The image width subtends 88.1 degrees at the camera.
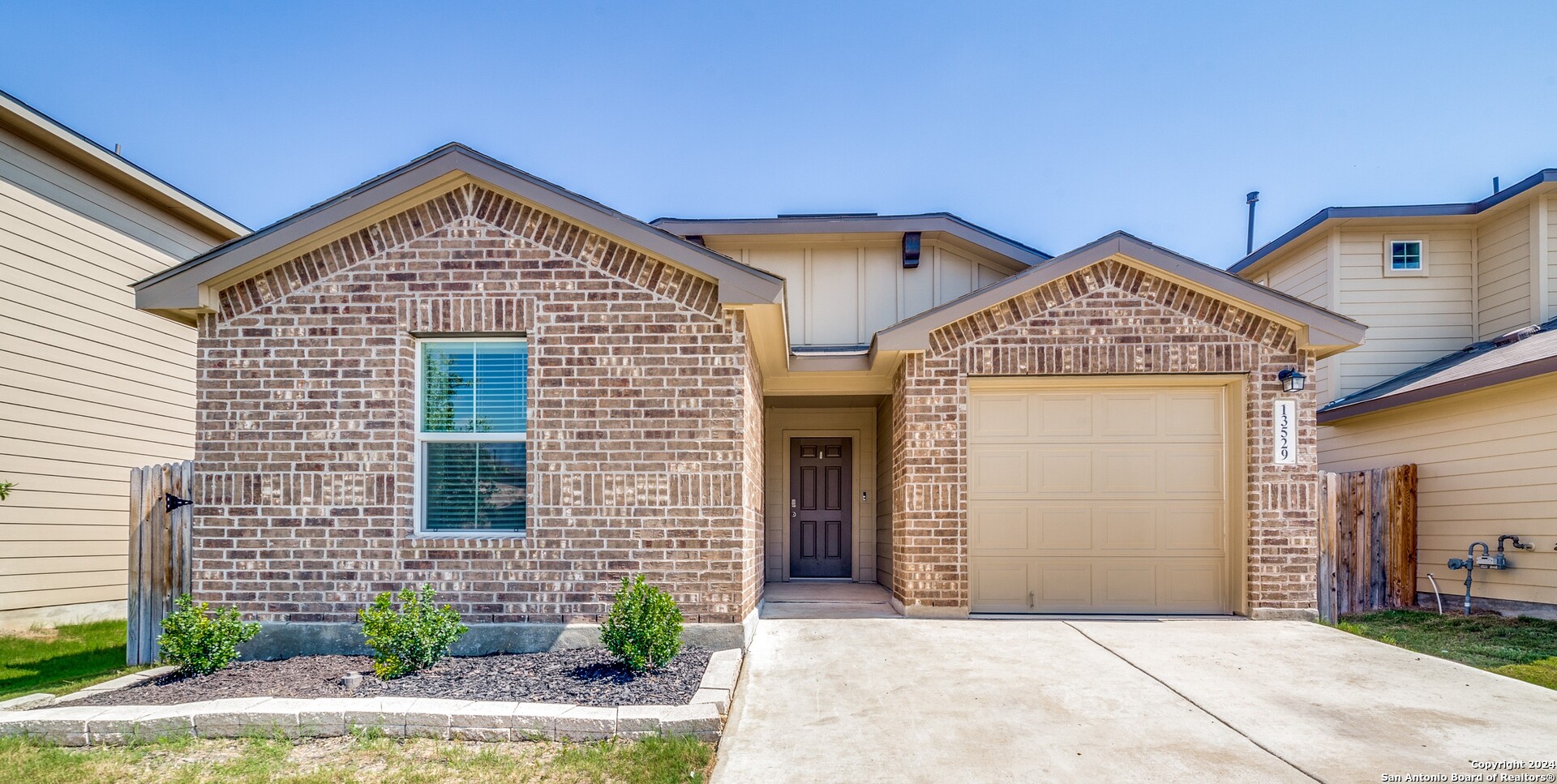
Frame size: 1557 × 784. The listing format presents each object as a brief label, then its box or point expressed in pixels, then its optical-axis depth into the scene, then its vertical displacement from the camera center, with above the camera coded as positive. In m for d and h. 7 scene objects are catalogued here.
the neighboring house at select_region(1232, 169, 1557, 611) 8.53 +0.91
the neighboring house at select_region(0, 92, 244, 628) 8.48 +0.78
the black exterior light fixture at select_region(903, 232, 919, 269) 10.32 +2.37
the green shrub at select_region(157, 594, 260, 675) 5.57 -1.45
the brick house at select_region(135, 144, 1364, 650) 6.34 +0.21
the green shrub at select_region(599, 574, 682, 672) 5.33 -1.32
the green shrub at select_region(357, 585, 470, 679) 5.47 -1.40
